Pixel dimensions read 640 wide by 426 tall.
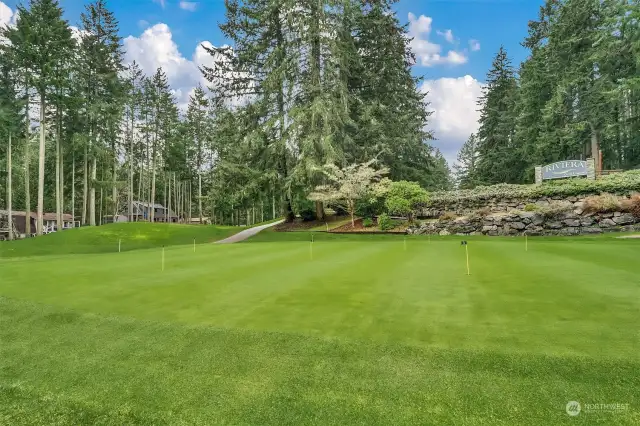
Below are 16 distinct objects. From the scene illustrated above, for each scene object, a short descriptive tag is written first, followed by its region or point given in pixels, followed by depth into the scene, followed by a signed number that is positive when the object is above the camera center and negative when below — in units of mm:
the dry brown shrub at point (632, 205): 16109 +177
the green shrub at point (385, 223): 20438 -545
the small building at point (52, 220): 48250 -176
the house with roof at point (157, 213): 67312 +723
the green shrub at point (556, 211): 17750 -29
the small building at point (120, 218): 58812 -64
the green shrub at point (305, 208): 25264 +417
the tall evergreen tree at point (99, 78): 30078 +11557
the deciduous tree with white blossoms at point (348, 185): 21531 +1698
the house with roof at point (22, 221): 36012 -235
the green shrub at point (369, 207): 22453 +402
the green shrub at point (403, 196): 20297 +924
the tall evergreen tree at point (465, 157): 64694 +10127
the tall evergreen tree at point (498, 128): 37250 +8950
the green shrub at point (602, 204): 16609 +265
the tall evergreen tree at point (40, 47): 23500 +11196
